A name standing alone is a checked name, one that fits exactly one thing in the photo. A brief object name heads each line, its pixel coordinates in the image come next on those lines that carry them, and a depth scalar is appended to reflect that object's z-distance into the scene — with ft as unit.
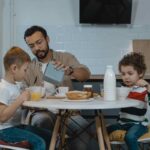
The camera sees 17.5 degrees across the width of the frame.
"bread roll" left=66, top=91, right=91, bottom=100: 8.84
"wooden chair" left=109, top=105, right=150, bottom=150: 9.36
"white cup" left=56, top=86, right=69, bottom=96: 10.13
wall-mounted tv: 17.79
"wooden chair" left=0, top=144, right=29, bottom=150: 8.42
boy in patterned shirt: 9.36
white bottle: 8.90
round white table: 7.88
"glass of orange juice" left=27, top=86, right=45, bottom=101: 9.00
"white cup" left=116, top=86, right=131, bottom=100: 9.55
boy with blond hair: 8.62
